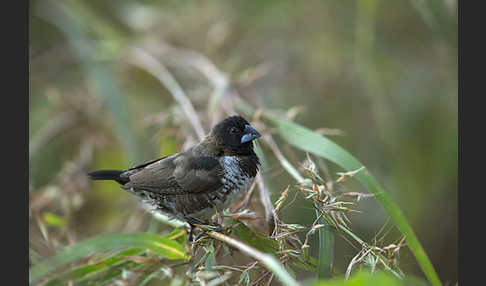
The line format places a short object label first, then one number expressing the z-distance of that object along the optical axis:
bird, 5.12
